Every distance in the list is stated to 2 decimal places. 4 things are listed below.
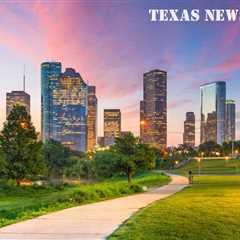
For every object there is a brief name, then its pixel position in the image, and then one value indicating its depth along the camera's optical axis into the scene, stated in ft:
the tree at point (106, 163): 113.09
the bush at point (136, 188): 80.08
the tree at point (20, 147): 109.60
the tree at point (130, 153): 110.63
